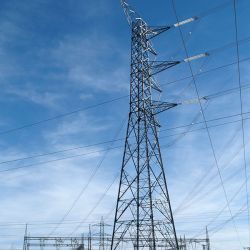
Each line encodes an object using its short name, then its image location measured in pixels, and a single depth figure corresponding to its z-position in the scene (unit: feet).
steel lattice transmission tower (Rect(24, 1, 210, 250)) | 82.69
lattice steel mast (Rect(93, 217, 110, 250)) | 210.86
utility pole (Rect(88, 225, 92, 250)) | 208.33
